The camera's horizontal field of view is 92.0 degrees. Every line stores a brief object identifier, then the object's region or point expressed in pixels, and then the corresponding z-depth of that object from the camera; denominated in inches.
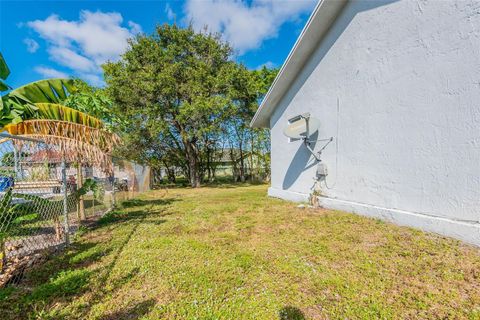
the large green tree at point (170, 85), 663.1
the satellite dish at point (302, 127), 304.1
